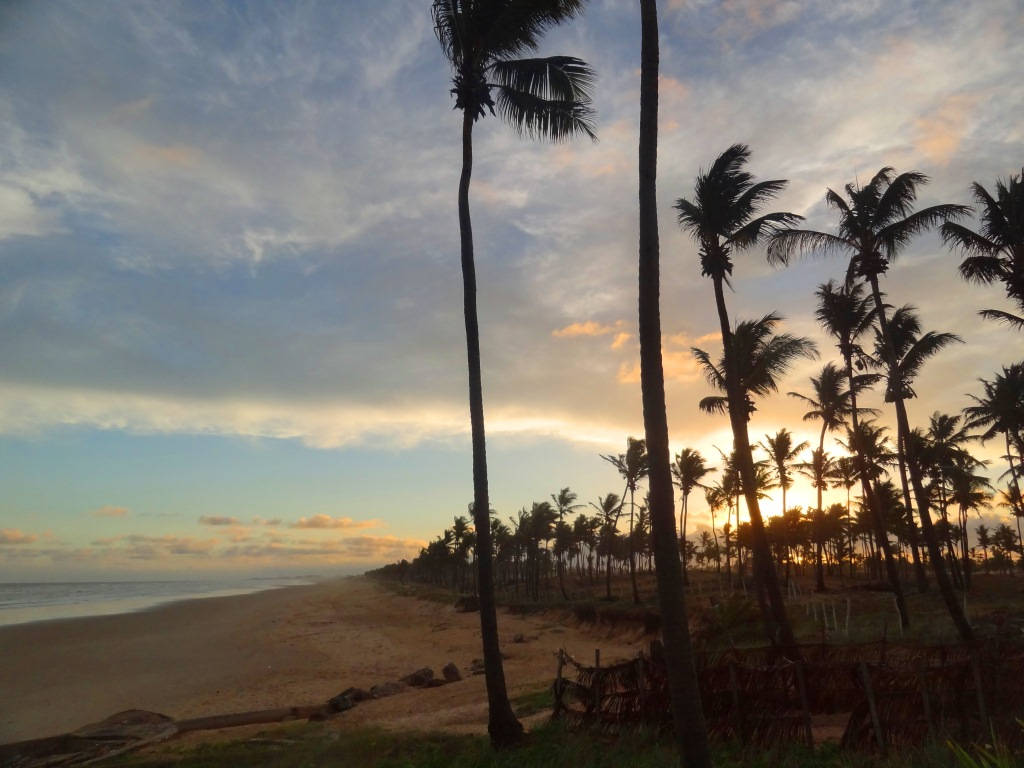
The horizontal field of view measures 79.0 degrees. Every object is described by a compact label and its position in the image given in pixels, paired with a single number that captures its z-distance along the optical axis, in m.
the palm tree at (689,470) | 48.91
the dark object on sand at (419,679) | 21.59
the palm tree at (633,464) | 45.47
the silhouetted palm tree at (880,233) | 18.38
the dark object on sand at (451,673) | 22.34
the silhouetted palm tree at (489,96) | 12.03
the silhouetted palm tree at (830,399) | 31.55
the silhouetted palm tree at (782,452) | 43.91
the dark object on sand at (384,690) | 20.12
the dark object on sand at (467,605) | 51.11
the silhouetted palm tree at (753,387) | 16.67
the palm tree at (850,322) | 23.83
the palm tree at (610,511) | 49.31
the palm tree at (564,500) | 57.44
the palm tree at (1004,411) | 26.89
